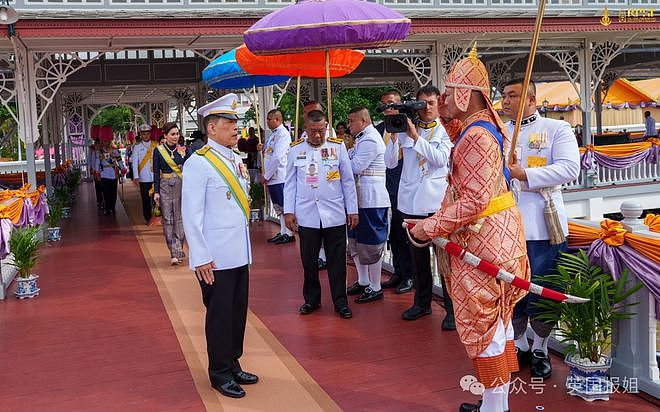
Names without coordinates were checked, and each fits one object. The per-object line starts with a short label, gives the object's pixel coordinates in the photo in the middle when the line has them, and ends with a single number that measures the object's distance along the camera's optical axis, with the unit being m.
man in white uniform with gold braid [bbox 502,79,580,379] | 4.32
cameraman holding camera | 5.45
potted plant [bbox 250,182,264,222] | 12.71
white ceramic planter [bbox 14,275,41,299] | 7.52
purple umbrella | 6.05
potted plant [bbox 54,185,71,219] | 14.19
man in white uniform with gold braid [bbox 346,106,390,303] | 6.44
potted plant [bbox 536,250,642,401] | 4.08
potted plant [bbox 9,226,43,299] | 7.43
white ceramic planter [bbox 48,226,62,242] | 11.52
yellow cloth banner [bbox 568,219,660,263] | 3.95
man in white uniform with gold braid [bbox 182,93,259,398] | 4.35
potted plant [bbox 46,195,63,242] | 11.53
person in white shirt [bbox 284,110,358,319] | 6.04
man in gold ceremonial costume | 3.54
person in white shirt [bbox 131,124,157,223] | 12.59
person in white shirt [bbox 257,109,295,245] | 9.69
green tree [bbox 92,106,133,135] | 54.34
